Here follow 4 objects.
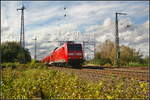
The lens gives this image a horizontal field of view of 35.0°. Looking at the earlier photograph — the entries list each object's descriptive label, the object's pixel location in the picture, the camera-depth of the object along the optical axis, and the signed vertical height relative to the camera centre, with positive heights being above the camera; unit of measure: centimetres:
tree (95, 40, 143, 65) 3750 -81
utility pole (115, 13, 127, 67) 3015 -27
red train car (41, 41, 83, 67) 2697 -52
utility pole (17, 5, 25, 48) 3612 +234
